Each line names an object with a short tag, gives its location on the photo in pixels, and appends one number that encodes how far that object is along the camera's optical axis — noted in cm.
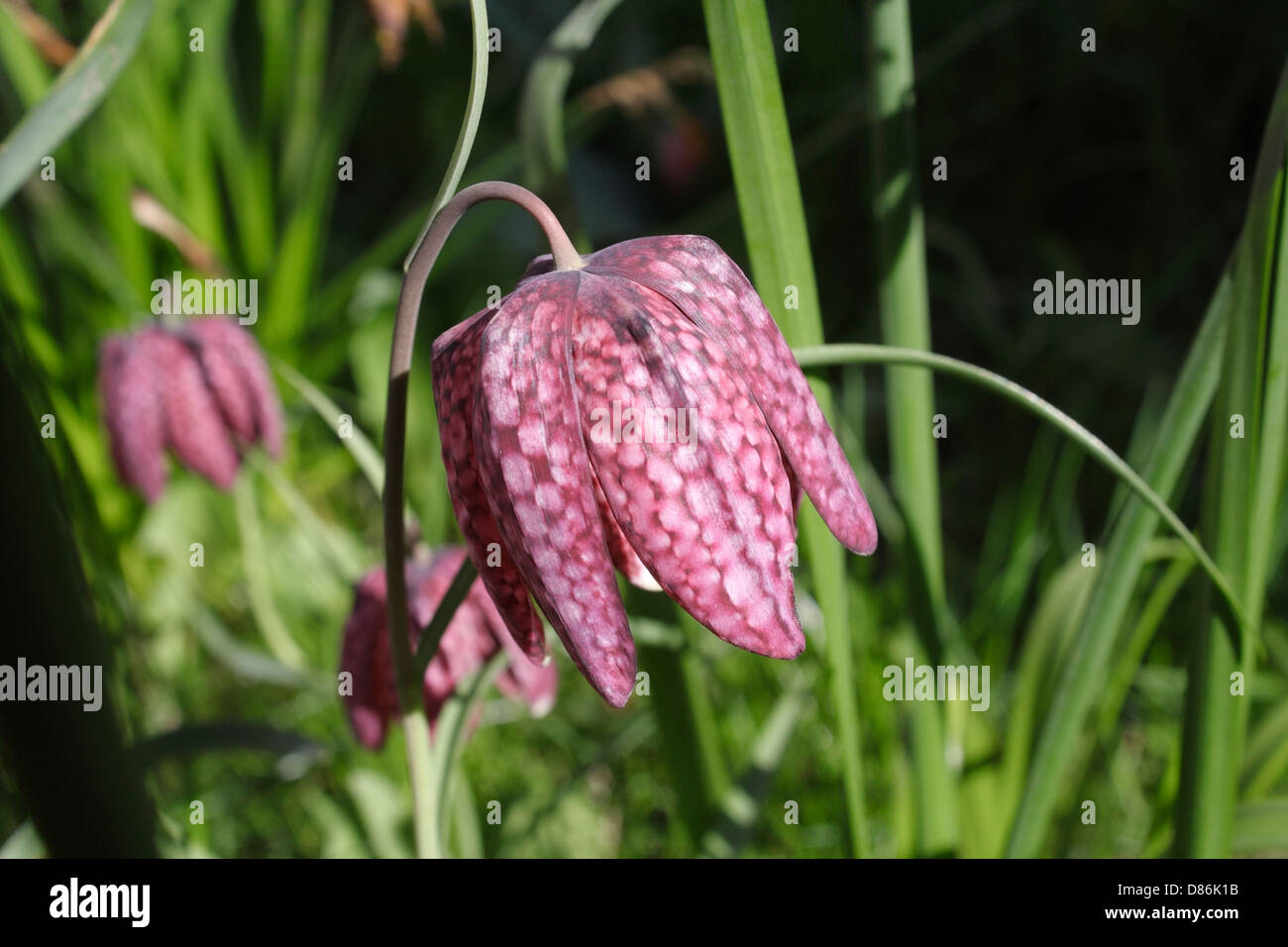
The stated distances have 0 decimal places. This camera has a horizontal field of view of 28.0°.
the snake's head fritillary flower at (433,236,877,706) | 21
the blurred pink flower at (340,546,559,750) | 26
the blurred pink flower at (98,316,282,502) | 38
